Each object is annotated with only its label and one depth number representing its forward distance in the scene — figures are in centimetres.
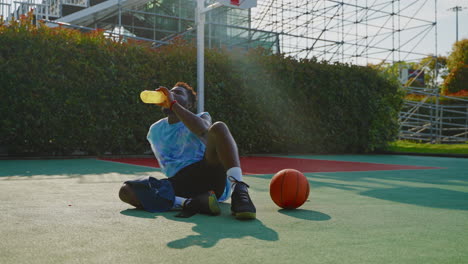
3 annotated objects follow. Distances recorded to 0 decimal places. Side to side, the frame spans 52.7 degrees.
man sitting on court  325
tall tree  3206
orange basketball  356
